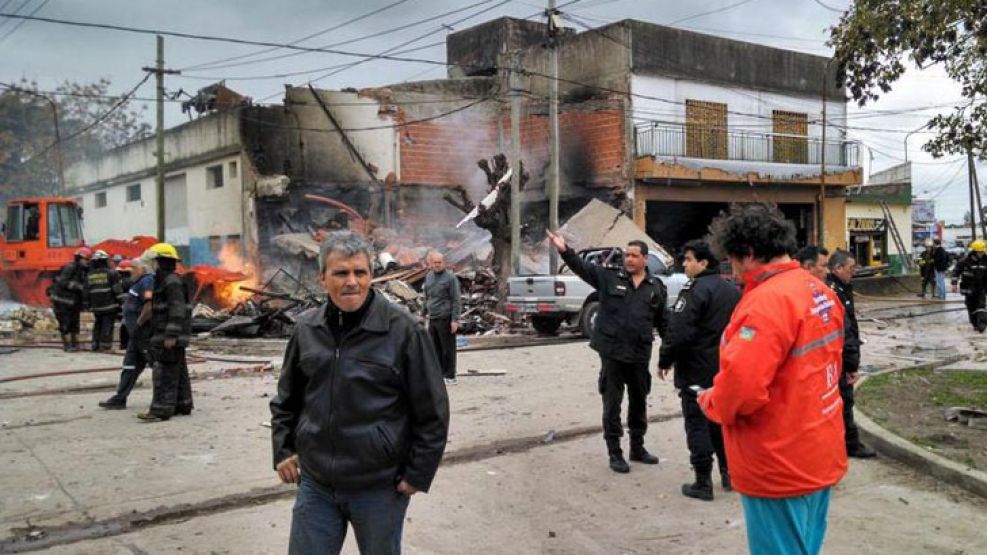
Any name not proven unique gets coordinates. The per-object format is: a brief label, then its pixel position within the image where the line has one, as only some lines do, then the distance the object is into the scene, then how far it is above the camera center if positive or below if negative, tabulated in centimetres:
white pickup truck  1644 -109
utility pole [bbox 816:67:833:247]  3145 +152
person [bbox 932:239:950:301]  2375 -74
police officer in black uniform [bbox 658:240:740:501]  570 -73
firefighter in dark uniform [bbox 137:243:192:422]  813 -82
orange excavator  2191 +12
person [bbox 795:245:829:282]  671 -17
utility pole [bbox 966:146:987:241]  3813 +279
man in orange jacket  295 -59
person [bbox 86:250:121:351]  1380 -78
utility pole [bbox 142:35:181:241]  2539 +384
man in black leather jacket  303 -64
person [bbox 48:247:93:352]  1441 -79
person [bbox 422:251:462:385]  1041 -81
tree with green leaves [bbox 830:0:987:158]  764 +189
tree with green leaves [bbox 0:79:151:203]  4172 +597
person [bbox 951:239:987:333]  1562 -86
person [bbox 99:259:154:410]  874 -89
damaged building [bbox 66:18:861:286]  2688 +344
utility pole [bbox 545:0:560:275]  2066 +288
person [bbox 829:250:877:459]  644 -63
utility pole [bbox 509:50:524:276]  2034 +153
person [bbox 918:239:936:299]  2412 -87
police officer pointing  632 -71
